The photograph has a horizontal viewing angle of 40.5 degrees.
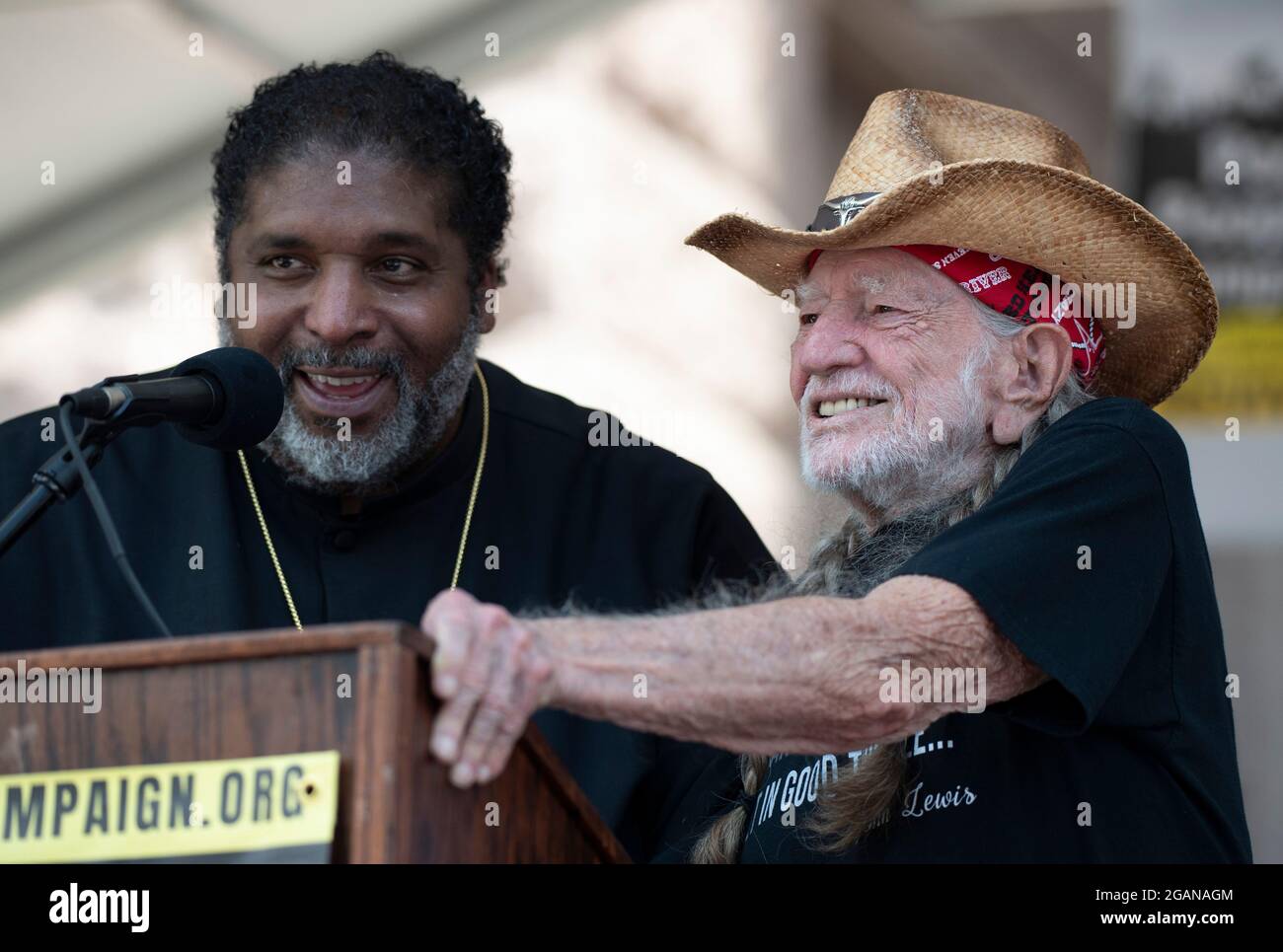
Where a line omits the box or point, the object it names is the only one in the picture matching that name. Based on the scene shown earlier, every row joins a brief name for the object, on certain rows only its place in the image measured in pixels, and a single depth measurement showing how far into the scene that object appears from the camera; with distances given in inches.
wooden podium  70.6
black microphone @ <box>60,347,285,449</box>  92.3
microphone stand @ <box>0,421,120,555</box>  89.1
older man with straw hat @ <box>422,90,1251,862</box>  87.5
